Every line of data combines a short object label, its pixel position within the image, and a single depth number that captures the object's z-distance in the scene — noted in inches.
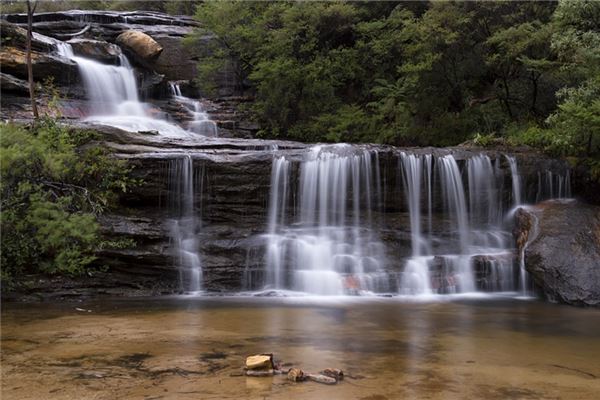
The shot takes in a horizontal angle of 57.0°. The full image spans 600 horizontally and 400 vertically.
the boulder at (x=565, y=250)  442.9
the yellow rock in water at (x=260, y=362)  228.1
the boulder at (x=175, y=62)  997.8
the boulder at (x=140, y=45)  946.7
